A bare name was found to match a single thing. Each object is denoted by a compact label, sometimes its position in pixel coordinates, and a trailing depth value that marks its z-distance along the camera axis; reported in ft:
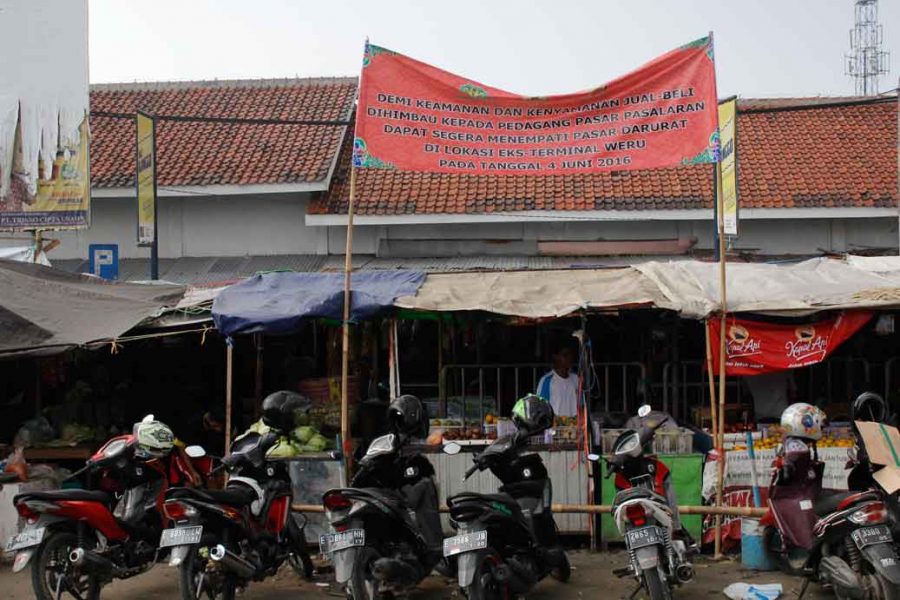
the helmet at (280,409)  23.94
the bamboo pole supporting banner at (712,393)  26.00
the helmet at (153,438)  23.24
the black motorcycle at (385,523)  20.10
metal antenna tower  94.53
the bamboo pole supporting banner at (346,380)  26.08
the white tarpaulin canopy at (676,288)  26.53
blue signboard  45.73
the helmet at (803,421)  21.47
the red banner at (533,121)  26.53
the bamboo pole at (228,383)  27.37
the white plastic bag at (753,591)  22.32
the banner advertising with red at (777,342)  26.63
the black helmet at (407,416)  22.44
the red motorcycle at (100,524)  21.21
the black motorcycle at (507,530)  19.38
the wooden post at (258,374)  32.63
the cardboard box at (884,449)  19.36
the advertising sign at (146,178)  45.06
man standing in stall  30.42
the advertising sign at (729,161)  34.26
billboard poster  41.68
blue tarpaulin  27.17
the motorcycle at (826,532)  18.92
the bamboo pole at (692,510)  23.91
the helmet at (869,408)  21.43
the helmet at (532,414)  22.49
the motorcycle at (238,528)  20.39
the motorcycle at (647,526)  19.54
